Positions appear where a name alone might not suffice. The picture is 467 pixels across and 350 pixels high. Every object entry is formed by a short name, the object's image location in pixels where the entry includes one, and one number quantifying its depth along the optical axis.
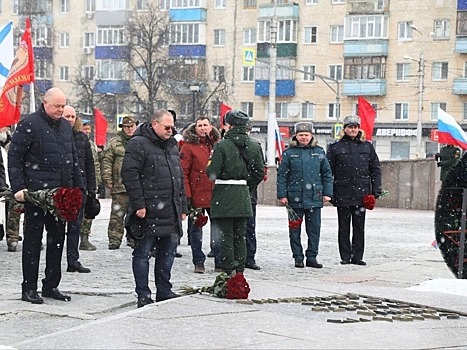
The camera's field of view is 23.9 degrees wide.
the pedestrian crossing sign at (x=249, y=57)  45.62
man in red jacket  12.94
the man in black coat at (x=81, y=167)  12.32
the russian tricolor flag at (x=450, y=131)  17.69
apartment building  64.69
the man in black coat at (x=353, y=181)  13.87
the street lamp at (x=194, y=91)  57.03
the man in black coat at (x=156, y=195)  9.54
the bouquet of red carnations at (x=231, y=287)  9.36
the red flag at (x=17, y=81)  15.05
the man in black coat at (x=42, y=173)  9.68
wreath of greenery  10.83
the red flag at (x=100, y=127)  28.78
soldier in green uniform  10.73
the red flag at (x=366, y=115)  27.12
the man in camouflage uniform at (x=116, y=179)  14.88
